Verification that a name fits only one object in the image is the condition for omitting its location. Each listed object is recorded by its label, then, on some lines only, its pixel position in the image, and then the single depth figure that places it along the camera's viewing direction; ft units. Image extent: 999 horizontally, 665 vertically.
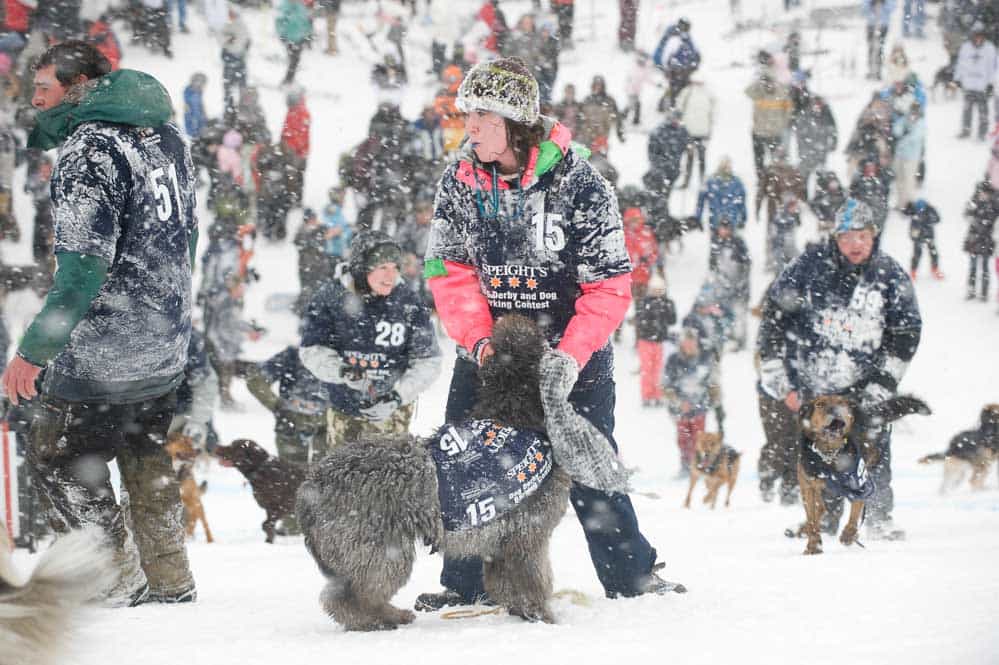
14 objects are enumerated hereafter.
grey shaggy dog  25.71
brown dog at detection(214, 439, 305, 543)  51.13
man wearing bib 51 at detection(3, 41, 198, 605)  25.96
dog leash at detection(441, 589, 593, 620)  28.58
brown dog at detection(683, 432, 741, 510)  67.31
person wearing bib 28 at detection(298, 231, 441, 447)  43.01
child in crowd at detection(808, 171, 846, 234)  93.61
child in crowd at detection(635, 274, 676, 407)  90.63
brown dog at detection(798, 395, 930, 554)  41.32
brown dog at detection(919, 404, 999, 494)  65.26
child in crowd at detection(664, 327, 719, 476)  76.95
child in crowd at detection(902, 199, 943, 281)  106.93
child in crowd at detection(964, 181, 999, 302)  100.99
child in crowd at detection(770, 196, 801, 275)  104.68
